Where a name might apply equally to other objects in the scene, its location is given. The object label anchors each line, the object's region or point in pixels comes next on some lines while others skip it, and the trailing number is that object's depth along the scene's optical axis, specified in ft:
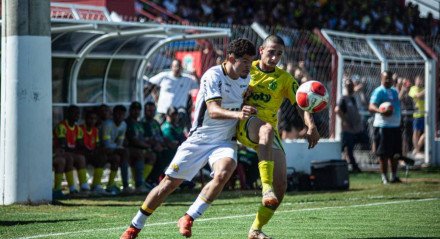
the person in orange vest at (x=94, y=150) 60.85
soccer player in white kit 35.09
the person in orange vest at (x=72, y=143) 59.06
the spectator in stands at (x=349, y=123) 77.66
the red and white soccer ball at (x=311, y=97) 37.88
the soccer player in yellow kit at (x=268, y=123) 35.88
